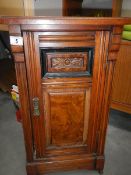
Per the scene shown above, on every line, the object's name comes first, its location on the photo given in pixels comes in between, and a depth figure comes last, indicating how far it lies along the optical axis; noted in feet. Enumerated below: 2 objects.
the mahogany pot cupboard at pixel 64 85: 2.54
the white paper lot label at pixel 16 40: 2.53
